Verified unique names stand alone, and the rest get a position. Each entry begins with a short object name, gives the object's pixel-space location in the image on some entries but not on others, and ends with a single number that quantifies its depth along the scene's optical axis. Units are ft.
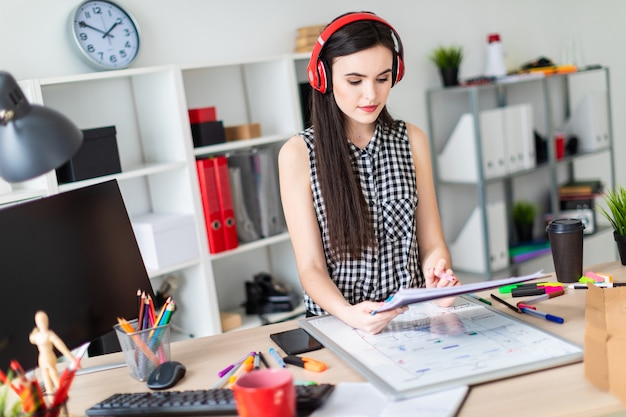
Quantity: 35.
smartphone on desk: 4.84
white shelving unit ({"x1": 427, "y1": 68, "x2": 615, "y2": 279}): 12.17
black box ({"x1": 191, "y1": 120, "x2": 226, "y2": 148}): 9.64
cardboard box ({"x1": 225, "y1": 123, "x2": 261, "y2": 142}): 10.20
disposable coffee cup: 5.71
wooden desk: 3.67
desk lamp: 3.73
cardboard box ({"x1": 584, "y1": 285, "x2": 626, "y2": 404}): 3.81
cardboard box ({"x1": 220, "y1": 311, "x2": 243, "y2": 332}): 10.03
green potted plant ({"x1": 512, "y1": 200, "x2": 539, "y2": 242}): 13.60
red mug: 3.44
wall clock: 8.98
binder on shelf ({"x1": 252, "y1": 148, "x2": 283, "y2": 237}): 10.13
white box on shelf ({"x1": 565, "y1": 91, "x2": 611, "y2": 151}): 13.85
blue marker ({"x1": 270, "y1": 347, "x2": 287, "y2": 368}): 4.64
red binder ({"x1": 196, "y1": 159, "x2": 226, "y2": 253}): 9.50
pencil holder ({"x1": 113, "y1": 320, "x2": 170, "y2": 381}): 4.63
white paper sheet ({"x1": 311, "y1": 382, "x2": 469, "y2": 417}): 3.71
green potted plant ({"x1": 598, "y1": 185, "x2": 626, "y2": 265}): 6.15
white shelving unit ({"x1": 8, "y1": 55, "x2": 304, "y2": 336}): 9.20
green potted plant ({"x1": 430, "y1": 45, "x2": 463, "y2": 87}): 12.46
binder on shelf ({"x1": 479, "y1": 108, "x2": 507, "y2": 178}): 12.04
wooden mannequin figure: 4.19
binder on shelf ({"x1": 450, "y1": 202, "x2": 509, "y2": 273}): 12.42
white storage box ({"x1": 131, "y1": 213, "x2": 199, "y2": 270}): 9.05
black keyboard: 3.91
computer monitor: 4.42
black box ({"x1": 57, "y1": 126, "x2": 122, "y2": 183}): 8.46
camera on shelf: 10.49
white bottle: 13.14
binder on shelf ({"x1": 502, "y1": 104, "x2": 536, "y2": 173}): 12.46
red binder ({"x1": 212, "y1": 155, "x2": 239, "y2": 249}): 9.64
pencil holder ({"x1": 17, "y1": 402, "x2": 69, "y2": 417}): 3.51
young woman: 5.83
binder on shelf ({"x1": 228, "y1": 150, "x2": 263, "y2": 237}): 10.05
